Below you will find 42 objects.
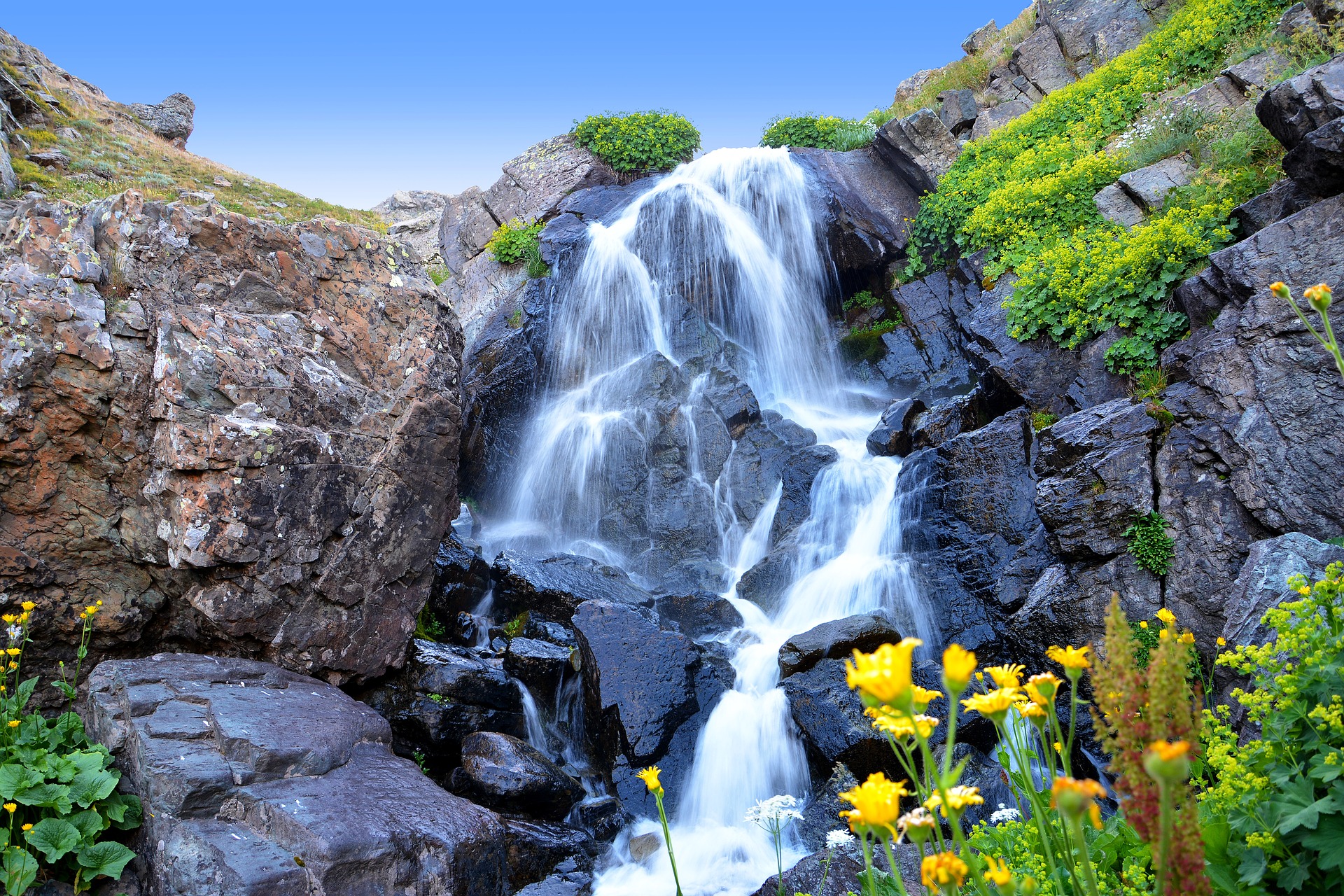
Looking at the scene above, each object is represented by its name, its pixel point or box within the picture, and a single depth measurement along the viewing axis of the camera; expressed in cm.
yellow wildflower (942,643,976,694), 120
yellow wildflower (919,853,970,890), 121
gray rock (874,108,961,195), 1370
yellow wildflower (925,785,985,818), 130
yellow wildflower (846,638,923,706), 120
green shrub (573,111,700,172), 1553
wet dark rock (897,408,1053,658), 677
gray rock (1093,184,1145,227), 861
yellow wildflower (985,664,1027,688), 150
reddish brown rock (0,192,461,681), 540
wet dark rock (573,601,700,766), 623
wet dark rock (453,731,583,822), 568
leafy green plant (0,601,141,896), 362
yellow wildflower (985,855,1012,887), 115
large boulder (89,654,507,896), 385
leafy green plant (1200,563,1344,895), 165
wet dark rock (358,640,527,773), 626
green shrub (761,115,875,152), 1520
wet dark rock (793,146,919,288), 1284
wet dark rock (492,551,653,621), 791
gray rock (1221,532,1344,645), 394
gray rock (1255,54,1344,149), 579
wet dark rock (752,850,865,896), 346
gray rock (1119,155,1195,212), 834
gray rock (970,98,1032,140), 1336
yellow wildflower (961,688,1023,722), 140
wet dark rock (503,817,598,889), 495
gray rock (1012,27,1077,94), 1354
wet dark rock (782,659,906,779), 548
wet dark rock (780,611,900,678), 629
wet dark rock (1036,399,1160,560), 591
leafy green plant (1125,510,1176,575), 566
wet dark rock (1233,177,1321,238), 652
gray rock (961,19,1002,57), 1667
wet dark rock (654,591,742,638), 794
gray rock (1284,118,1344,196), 563
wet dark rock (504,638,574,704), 695
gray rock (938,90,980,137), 1406
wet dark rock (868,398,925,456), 918
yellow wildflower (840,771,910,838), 129
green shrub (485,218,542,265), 1407
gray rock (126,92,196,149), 2427
